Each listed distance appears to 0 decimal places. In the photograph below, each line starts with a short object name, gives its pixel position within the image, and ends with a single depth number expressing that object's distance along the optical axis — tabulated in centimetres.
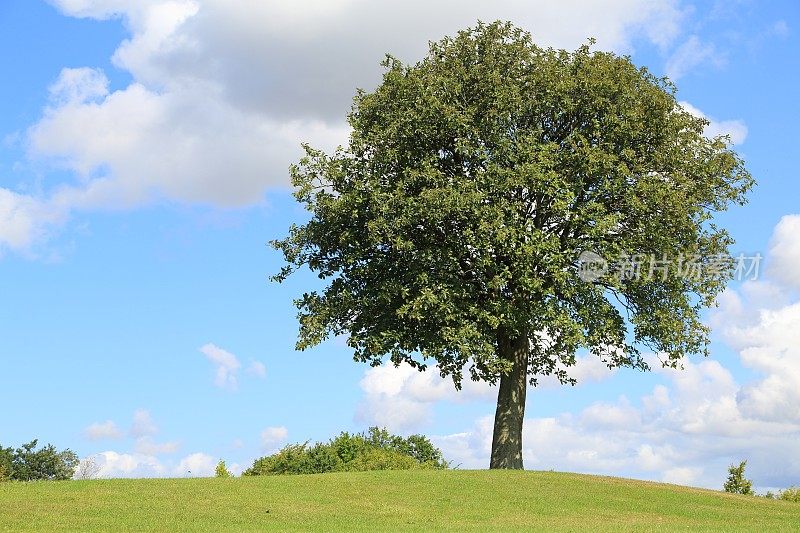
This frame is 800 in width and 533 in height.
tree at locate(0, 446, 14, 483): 8029
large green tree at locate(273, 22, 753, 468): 3756
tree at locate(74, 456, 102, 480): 7269
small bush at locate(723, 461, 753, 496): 5158
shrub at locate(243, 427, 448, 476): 7675
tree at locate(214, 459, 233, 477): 7212
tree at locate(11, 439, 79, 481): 8481
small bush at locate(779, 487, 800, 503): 5176
